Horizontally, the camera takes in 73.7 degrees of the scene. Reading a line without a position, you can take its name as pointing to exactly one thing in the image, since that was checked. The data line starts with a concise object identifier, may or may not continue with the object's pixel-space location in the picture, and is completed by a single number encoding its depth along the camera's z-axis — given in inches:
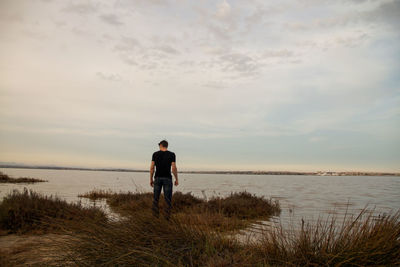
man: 311.9
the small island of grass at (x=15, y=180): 1259.4
